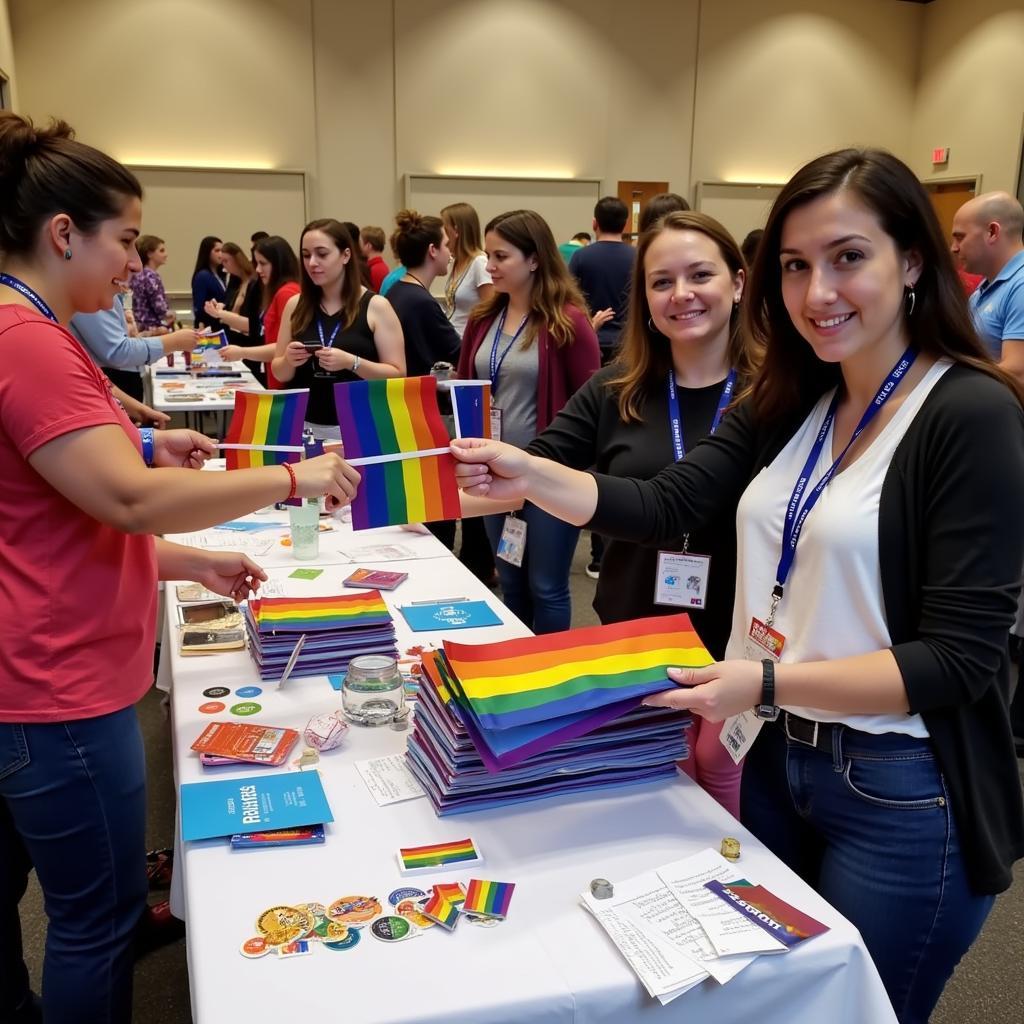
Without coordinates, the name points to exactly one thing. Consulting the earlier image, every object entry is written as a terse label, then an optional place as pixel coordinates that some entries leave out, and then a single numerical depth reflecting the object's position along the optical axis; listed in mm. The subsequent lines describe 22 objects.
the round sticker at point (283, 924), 1038
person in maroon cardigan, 3244
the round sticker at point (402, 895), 1109
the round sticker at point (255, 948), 1008
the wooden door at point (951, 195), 9992
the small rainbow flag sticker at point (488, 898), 1083
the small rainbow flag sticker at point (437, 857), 1171
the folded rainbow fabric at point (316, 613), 1740
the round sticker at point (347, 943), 1022
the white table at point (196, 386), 4961
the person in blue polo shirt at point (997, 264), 3436
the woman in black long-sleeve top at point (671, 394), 1864
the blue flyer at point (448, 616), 1983
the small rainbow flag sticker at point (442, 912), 1065
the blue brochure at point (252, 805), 1237
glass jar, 1560
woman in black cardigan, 1125
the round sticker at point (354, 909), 1074
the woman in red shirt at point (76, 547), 1277
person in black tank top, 3547
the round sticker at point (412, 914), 1072
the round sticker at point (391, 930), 1043
